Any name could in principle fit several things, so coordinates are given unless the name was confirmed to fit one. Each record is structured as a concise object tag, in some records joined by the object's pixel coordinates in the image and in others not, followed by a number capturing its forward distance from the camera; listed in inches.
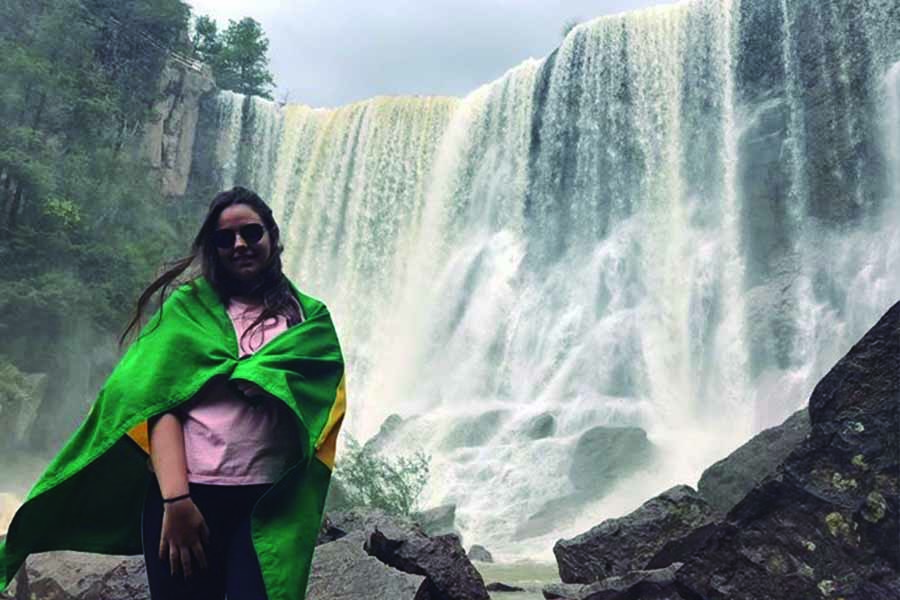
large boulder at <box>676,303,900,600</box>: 119.4
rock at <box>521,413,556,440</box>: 610.5
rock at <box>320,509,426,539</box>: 214.6
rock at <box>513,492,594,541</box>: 488.7
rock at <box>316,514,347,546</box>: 249.1
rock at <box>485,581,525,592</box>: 260.7
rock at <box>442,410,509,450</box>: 639.8
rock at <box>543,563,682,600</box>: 146.8
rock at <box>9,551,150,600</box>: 176.7
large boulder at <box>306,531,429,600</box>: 167.5
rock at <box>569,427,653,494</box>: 534.6
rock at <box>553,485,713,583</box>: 249.5
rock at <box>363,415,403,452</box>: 665.0
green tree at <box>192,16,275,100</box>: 1488.7
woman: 64.2
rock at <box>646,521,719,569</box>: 206.1
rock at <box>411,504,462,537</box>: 472.4
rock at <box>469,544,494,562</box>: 408.2
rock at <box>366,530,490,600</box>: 194.2
